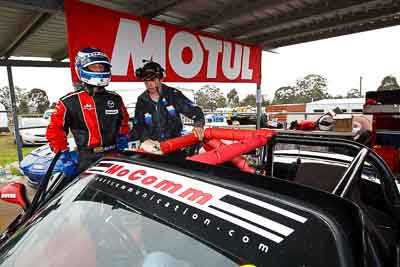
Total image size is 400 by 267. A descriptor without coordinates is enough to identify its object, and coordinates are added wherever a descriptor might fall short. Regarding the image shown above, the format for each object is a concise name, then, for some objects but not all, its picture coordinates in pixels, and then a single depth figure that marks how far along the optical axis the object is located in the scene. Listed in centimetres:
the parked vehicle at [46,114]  1456
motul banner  376
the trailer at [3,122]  1004
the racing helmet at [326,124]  648
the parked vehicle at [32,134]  1099
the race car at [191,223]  64
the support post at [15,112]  564
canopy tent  429
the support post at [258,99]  754
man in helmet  258
